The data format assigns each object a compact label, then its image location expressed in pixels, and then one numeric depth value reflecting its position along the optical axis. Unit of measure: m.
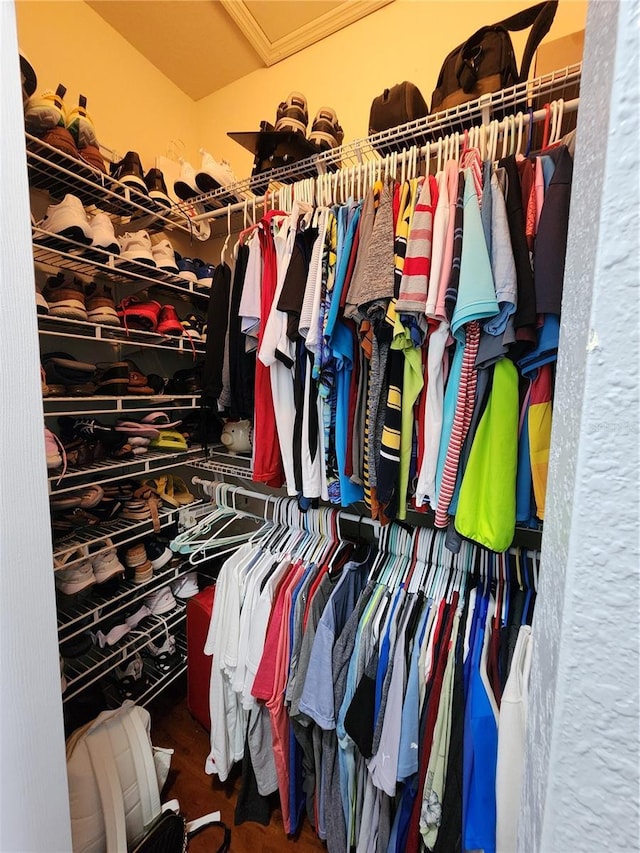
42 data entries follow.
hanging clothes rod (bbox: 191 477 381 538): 1.01
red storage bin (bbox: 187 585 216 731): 1.18
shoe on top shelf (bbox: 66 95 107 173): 1.01
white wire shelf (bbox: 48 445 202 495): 0.99
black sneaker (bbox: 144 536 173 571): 1.26
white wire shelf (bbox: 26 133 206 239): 0.95
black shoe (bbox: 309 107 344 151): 1.10
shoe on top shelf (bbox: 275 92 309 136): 1.11
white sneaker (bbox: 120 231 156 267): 1.12
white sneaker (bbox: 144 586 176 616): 1.28
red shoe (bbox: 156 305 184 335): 1.22
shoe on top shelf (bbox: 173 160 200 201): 1.28
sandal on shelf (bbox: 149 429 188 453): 1.30
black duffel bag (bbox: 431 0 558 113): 0.81
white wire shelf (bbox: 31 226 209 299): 0.97
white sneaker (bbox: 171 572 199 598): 1.33
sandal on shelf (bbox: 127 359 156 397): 1.15
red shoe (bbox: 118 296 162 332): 1.13
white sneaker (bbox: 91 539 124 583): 1.08
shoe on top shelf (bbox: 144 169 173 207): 1.26
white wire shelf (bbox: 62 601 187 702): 1.04
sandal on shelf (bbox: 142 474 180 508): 1.34
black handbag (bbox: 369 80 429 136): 0.90
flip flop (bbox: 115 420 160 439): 1.20
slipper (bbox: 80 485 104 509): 1.07
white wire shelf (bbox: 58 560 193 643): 1.01
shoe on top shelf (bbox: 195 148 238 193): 1.23
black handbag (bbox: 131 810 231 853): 0.84
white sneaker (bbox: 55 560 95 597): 0.99
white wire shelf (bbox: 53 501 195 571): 0.98
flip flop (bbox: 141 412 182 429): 1.27
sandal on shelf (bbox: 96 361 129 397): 1.08
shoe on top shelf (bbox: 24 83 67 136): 0.91
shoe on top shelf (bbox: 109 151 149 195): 1.17
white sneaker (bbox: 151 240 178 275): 1.20
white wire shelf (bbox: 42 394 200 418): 0.99
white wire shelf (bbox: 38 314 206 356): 0.98
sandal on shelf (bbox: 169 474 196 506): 1.40
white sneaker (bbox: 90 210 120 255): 1.02
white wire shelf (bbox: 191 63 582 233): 0.77
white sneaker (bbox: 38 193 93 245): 0.94
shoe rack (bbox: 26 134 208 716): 0.99
